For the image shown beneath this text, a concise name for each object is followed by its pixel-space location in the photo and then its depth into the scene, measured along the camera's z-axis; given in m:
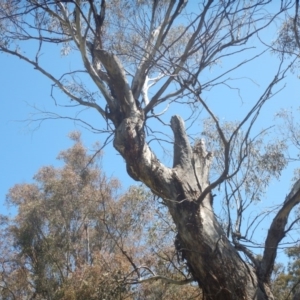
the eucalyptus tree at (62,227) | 10.95
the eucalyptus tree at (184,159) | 3.32
